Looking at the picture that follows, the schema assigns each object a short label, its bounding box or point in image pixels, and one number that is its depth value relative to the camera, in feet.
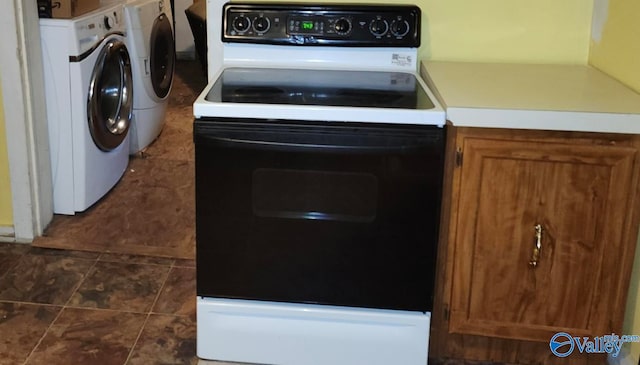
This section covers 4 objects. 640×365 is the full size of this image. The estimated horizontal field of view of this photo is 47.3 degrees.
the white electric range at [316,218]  6.49
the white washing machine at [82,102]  10.18
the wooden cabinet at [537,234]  6.48
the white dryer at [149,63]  12.69
